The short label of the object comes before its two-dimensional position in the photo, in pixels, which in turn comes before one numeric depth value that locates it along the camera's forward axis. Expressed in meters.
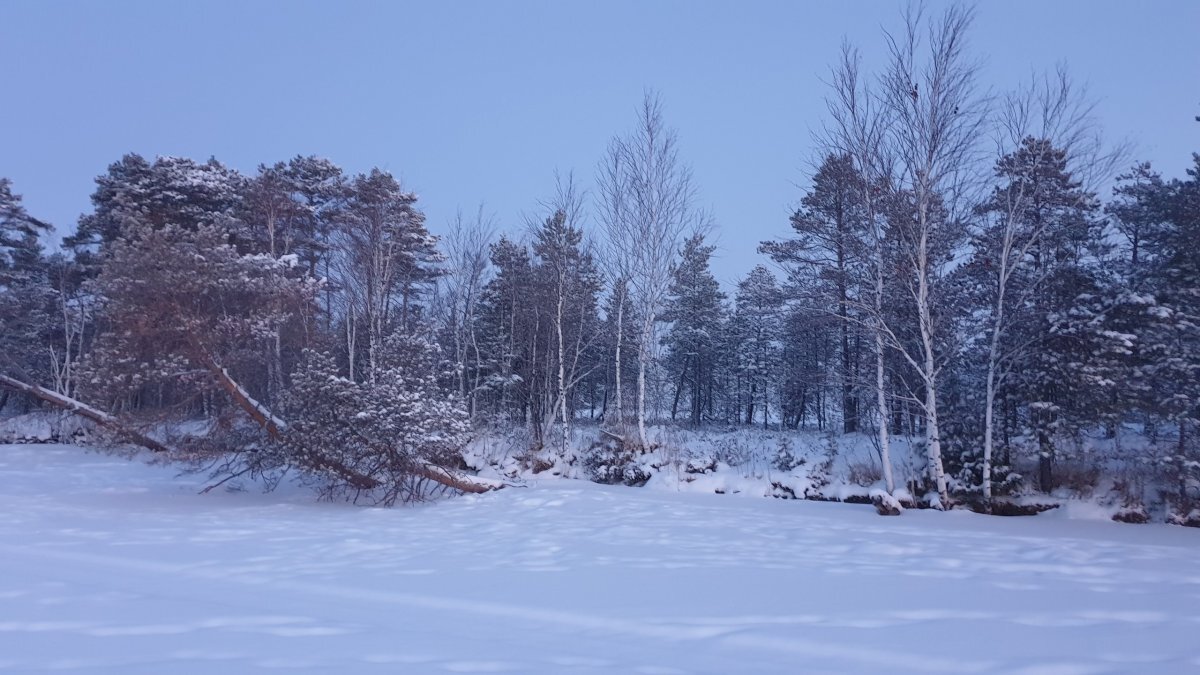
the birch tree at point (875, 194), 12.52
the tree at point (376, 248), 20.00
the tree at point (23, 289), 24.27
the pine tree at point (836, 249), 13.49
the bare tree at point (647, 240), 17.41
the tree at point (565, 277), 18.83
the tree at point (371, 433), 11.32
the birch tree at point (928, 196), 12.02
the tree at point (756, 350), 36.09
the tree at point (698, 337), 32.44
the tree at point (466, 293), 24.58
